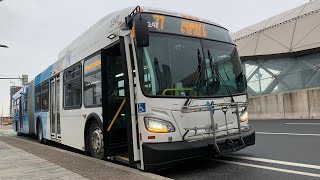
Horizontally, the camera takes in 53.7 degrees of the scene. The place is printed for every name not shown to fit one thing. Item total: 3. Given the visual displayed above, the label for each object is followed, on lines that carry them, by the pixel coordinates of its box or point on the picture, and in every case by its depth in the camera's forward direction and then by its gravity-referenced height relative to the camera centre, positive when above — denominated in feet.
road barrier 55.57 -1.03
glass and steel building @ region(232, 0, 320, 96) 73.20 +13.34
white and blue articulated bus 17.39 +0.91
